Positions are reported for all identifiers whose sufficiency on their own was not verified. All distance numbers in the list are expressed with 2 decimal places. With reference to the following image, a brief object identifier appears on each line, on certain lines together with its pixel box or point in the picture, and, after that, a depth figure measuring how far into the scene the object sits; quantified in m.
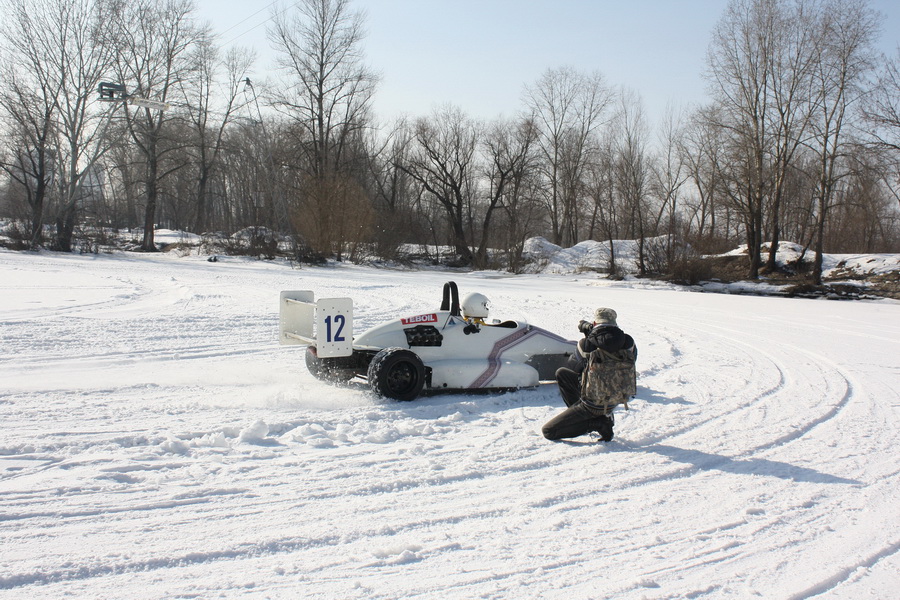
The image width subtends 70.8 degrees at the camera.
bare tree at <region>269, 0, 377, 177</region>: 40.62
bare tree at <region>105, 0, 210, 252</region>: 37.16
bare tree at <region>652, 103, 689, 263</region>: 41.92
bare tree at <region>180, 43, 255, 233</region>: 41.17
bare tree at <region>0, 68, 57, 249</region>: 31.88
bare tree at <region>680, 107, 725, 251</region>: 31.01
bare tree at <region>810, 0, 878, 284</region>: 26.05
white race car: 7.30
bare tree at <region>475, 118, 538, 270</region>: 43.88
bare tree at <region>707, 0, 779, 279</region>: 28.81
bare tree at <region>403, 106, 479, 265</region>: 46.44
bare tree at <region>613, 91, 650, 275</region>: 39.03
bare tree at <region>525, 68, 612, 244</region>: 52.91
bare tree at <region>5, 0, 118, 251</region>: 32.38
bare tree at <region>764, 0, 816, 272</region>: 27.81
